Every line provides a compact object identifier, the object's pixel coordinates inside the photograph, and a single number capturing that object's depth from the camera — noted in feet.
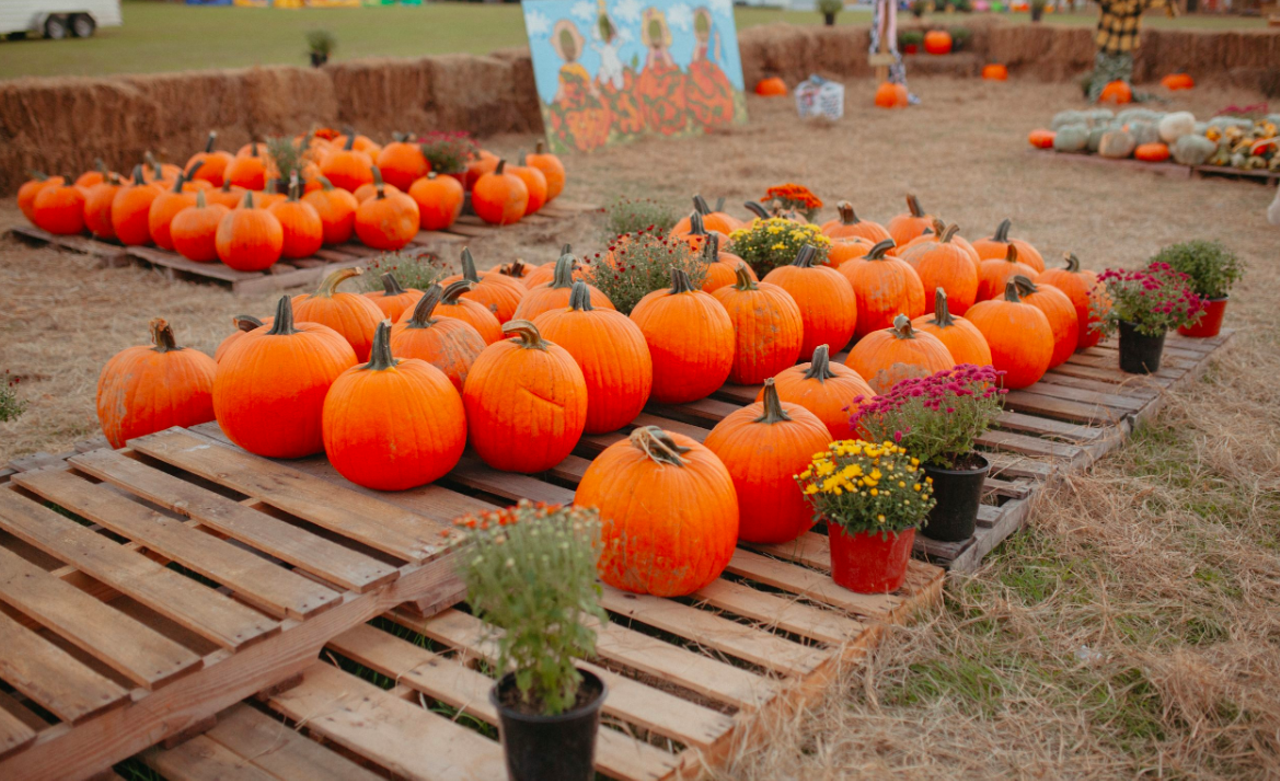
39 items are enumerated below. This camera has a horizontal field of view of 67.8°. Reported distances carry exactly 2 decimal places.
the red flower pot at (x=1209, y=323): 16.46
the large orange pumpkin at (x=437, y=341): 11.40
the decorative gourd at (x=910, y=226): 18.58
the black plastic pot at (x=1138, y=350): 14.94
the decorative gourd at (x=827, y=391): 11.11
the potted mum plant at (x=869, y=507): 8.91
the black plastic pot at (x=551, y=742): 6.38
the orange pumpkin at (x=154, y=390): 12.09
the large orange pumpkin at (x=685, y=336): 12.29
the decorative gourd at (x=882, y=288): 14.62
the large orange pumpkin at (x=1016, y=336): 13.96
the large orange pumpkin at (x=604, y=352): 11.51
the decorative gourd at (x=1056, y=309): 14.74
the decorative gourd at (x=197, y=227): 21.63
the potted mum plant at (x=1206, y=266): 15.93
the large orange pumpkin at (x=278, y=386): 10.68
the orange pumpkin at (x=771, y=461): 9.91
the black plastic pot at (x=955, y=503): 9.83
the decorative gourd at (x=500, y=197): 26.32
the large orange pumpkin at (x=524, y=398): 10.56
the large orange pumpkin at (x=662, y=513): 8.92
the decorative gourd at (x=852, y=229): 17.80
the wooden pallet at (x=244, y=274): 21.43
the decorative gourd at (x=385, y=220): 23.57
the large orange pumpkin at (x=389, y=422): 9.97
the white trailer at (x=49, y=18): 60.03
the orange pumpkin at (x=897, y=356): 11.80
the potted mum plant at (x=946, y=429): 9.75
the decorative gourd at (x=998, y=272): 16.15
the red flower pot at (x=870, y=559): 9.10
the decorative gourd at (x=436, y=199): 25.45
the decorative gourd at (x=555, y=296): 12.67
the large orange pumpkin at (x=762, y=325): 13.08
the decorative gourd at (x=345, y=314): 12.39
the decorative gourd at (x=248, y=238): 20.92
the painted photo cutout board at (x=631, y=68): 38.86
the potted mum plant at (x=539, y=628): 6.28
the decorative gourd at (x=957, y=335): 12.90
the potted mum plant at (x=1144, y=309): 14.58
